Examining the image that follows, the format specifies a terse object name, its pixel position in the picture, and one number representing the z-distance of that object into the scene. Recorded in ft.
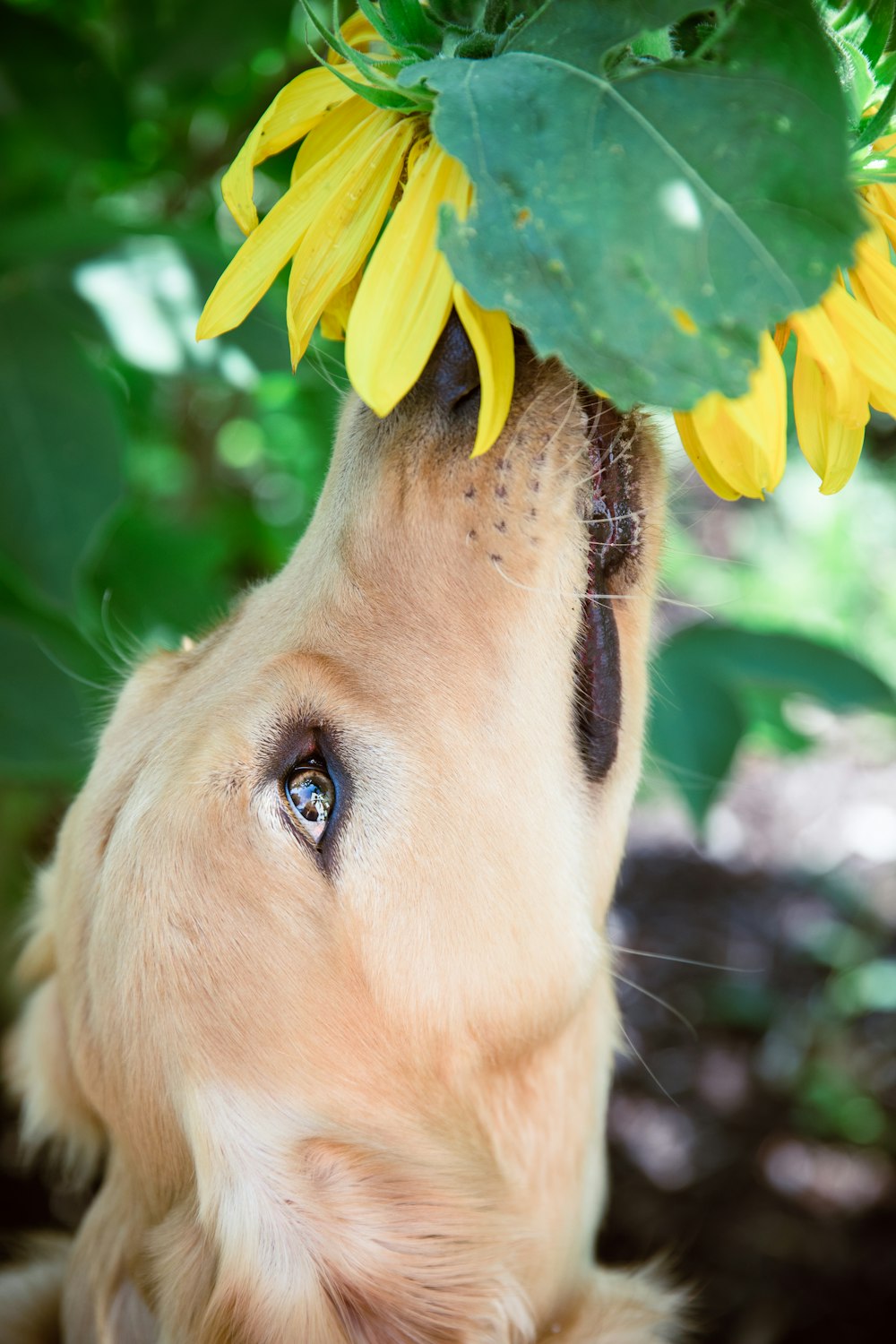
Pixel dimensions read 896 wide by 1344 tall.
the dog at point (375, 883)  1.97
